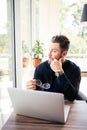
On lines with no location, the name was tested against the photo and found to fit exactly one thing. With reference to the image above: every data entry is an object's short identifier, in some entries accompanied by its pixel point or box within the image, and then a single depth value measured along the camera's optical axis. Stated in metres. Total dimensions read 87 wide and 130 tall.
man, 1.70
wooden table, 1.15
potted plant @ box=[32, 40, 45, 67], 3.93
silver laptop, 1.13
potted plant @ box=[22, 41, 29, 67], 3.38
